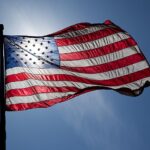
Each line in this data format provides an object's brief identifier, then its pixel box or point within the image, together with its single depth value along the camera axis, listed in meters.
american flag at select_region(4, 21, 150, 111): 10.96
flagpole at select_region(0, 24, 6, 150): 8.62
